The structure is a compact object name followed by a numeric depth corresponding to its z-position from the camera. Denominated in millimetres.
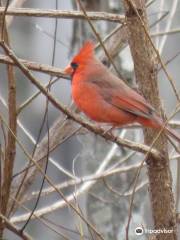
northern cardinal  7207
